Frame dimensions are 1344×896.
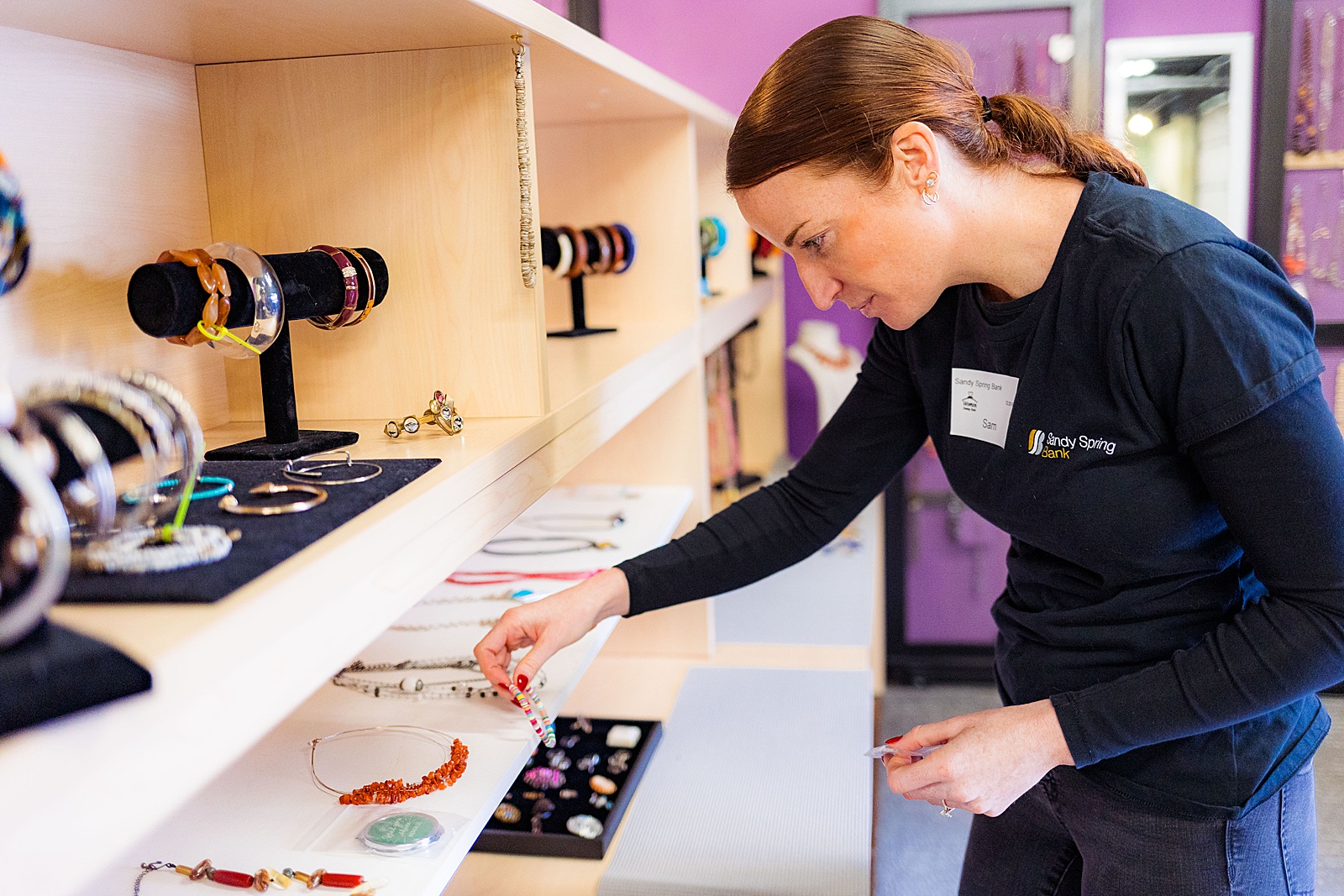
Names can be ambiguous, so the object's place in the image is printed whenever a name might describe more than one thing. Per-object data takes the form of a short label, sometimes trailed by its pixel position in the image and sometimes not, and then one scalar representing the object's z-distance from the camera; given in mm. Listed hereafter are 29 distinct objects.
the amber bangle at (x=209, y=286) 755
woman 849
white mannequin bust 3117
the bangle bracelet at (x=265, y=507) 656
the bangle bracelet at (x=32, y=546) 424
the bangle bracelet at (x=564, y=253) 1604
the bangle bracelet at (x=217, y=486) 696
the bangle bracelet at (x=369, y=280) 928
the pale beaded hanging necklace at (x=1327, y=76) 2900
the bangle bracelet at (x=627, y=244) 1807
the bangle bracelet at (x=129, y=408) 529
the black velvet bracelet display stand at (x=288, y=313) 743
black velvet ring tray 1488
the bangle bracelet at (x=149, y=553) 543
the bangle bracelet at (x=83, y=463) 470
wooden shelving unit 577
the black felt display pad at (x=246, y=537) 514
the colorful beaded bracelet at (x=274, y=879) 842
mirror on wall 2975
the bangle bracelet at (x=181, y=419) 573
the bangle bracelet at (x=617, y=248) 1768
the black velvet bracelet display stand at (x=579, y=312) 1711
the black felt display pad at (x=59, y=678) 399
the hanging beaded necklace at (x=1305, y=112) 2930
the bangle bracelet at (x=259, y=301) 791
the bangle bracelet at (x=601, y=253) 1720
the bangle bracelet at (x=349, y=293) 905
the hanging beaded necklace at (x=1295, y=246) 2996
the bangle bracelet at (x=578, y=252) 1644
